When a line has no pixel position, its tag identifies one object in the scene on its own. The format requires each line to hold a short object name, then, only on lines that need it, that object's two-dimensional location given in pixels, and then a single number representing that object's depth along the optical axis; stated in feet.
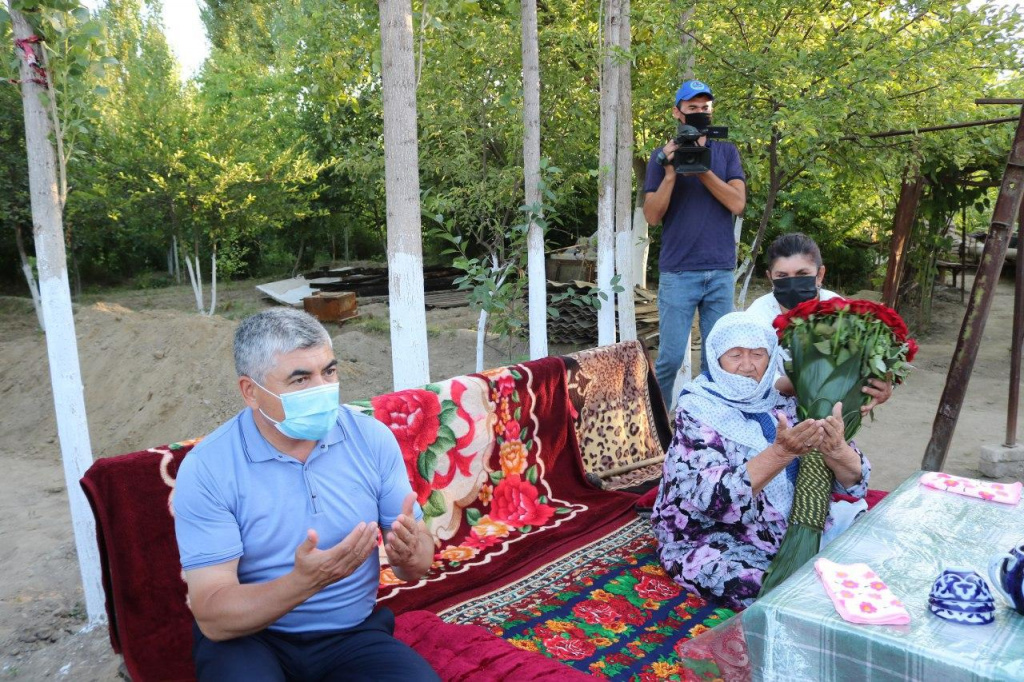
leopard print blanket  15.16
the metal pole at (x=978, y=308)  15.65
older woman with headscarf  9.76
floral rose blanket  8.65
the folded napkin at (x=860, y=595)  6.07
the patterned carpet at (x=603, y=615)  9.17
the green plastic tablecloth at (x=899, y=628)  5.67
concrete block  18.79
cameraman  16.75
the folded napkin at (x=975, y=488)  8.58
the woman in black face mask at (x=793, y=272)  13.02
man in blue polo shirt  6.86
